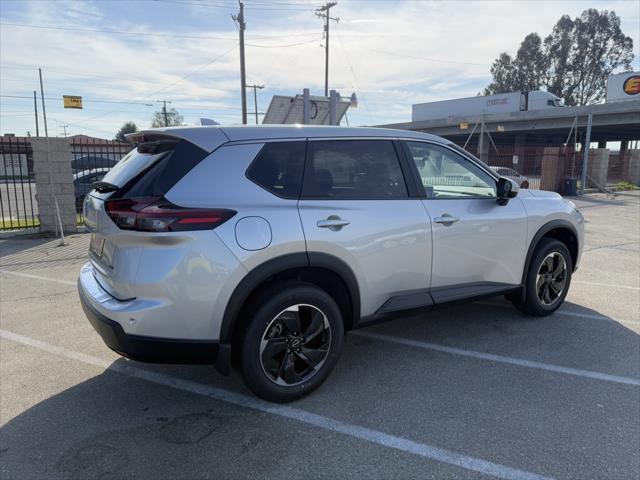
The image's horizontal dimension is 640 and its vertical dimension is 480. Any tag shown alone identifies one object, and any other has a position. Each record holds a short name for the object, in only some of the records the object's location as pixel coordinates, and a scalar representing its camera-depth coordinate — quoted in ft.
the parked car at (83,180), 44.32
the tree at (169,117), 246.47
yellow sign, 36.36
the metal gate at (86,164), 37.09
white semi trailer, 152.66
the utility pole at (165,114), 234.60
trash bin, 69.21
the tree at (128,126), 284.08
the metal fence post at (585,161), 70.84
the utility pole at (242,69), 83.56
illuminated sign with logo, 122.83
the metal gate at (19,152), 33.09
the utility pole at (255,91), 178.91
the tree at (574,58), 236.22
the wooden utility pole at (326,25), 131.34
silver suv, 9.41
